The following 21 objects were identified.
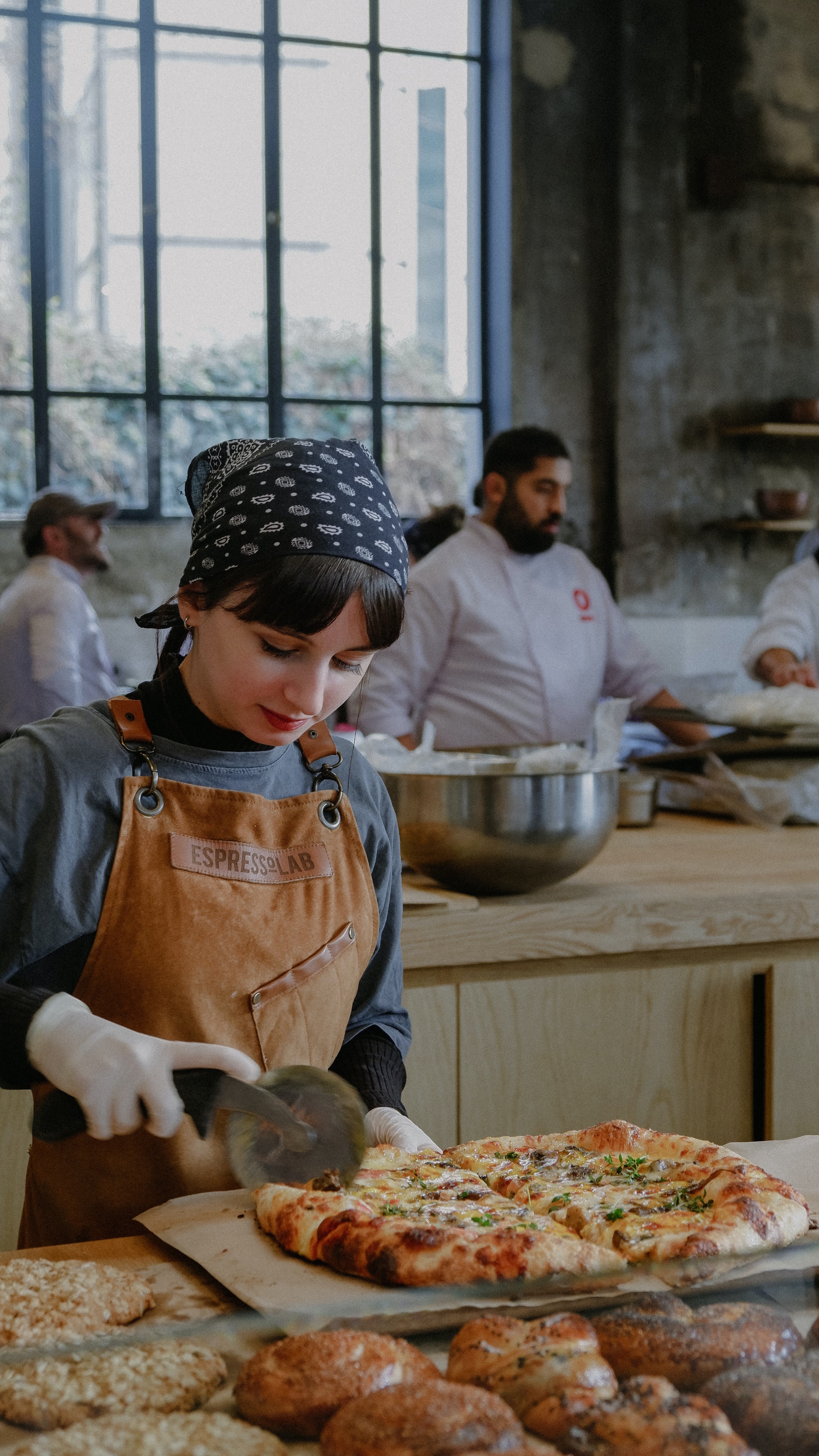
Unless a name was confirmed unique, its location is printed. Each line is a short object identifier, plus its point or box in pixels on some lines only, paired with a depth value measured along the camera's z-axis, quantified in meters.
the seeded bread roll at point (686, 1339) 0.70
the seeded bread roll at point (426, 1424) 0.65
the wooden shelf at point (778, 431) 6.75
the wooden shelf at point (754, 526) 6.82
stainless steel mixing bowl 2.18
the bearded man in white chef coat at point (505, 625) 4.07
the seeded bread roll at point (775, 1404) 0.64
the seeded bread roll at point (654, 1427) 0.64
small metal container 3.06
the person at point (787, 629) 3.83
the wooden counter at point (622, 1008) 2.21
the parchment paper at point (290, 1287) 0.70
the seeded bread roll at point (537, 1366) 0.68
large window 6.50
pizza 0.98
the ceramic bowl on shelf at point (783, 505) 6.77
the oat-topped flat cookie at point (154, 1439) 0.61
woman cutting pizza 1.25
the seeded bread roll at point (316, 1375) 0.67
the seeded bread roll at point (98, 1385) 0.63
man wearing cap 4.78
